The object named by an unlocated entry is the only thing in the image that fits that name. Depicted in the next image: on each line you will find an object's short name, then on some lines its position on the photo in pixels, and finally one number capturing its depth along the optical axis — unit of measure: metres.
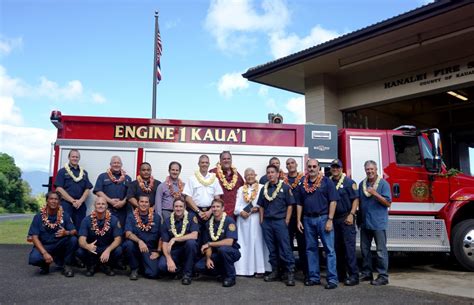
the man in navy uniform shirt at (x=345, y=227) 5.74
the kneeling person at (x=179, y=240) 5.68
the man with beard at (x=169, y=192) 6.24
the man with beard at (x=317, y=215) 5.66
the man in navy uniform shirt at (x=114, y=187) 6.40
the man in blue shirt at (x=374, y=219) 5.82
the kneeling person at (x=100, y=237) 5.91
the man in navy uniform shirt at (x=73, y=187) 6.41
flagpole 12.28
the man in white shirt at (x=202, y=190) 6.18
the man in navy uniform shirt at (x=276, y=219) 5.87
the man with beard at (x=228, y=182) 6.44
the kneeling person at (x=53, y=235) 5.84
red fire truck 6.77
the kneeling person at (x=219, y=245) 5.68
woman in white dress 6.25
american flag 13.26
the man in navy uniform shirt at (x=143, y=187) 6.32
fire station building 9.49
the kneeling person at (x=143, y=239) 5.79
